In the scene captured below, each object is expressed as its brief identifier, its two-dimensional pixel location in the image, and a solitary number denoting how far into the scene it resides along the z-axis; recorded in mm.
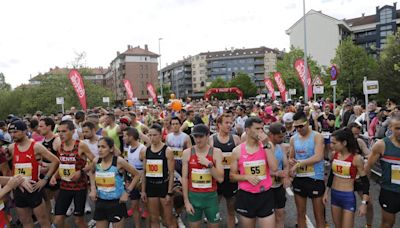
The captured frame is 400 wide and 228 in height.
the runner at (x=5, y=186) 3951
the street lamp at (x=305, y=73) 20875
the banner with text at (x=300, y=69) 20219
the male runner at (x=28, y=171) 4887
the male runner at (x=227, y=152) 5371
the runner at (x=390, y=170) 4152
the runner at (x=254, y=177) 4086
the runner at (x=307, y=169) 4793
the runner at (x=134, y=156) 5406
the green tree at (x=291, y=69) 50062
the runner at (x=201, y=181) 4438
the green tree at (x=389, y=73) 32844
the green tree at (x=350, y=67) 43062
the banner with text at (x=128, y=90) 26688
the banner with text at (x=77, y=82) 16344
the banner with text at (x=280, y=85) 23091
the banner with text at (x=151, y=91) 30252
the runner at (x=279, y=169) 4832
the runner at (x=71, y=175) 4957
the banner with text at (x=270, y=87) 26492
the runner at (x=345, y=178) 4316
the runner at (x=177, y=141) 6492
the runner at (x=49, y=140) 5648
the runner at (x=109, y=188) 4516
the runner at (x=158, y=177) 4984
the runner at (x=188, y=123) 9094
